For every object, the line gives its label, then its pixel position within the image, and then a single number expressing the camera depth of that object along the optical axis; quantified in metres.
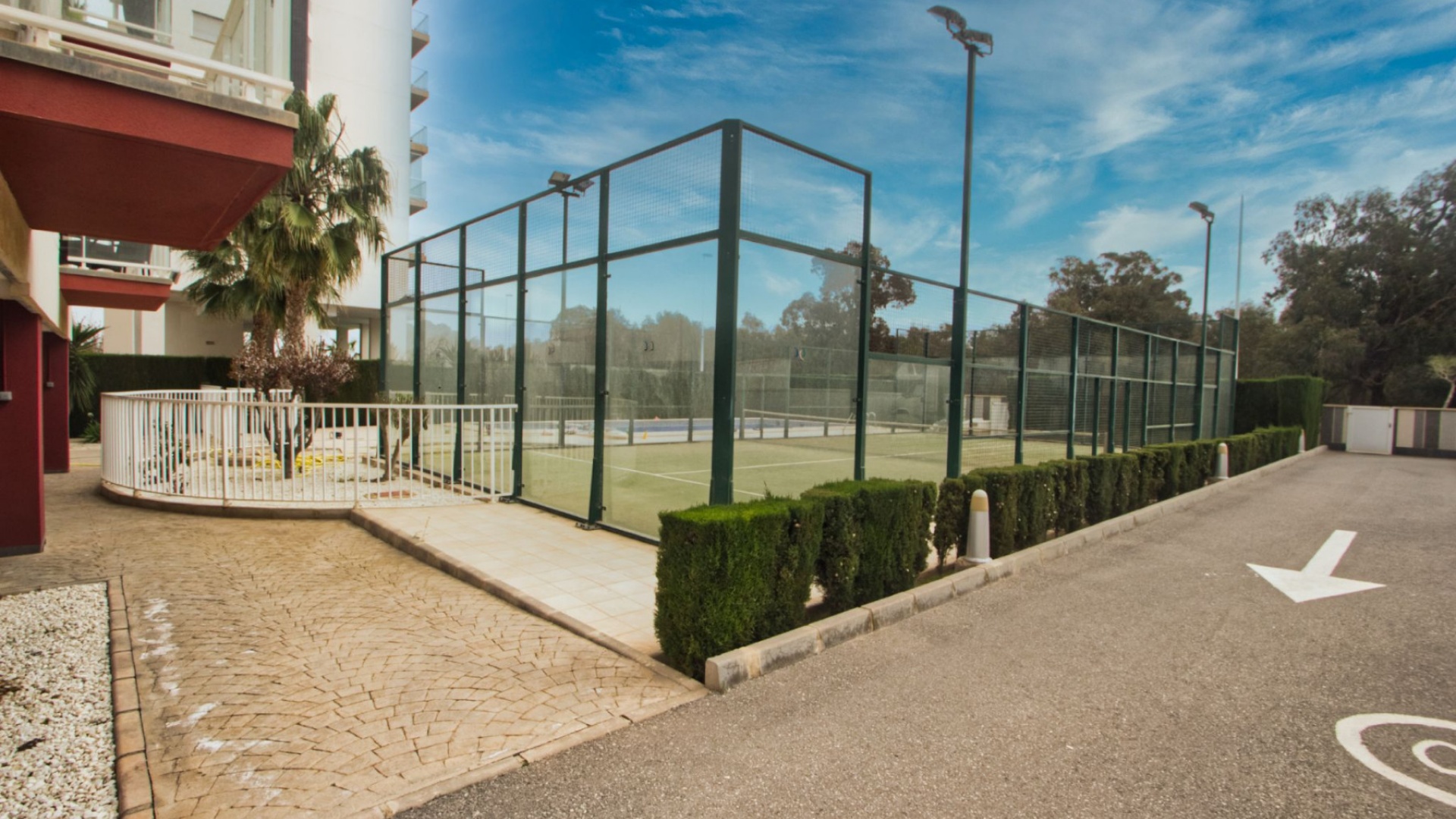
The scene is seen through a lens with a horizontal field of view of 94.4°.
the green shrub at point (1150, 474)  8.80
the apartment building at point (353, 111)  25.36
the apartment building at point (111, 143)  3.44
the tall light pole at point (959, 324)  8.64
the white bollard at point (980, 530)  5.56
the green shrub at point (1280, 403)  19.28
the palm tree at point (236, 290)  14.18
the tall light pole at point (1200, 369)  16.20
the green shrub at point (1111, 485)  7.63
